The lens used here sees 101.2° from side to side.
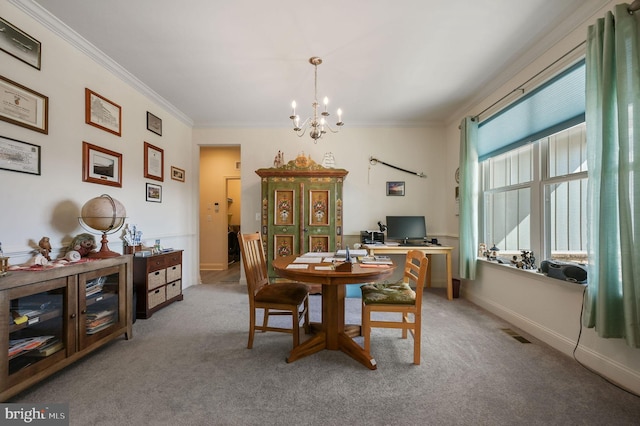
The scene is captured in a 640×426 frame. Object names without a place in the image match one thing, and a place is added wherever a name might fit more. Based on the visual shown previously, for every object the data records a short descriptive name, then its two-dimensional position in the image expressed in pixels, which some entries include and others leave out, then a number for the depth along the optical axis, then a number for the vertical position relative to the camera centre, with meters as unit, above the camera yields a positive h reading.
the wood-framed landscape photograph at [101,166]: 2.58 +0.51
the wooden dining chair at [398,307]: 1.99 -0.71
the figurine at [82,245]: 2.37 -0.29
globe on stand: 2.39 -0.03
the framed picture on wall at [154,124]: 3.53 +1.24
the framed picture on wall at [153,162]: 3.47 +0.71
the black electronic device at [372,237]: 4.19 -0.37
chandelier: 2.62 +0.93
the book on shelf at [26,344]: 1.56 -0.82
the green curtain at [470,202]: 3.46 +0.16
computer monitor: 4.28 -0.22
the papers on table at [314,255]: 2.67 -0.42
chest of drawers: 2.96 -0.81
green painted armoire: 4.06 +0.09
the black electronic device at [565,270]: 2.09 -0.47
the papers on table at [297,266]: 2.01 -0.41
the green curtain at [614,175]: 1.60 +0.26
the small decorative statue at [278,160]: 4.37 +0.90
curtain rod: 2.17 +1.34
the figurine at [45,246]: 2.05 -0.26
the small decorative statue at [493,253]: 3.30 -0.48
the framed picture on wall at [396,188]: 4.55 +0.45
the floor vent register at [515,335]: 2.43 -1.17
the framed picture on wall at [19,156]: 1.94 +0.44
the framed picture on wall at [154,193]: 3.53 +0.29
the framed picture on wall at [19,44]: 1.94 +1.31
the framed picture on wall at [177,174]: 4.10 +0.64
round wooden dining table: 1.83 -0.73
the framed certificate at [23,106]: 1.94 +0.84
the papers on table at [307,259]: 2.31 -0.41
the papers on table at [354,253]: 2.58 -0.40
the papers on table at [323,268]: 1.96 -0.41
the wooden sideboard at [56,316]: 1.52 -0.73
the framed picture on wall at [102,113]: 2.62 +1.07
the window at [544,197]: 2.41 +0.18
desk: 3.68 -0.51
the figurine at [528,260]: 2.71 -0.47
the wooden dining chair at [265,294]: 2.14 -0.68
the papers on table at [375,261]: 2.17 -0.40
